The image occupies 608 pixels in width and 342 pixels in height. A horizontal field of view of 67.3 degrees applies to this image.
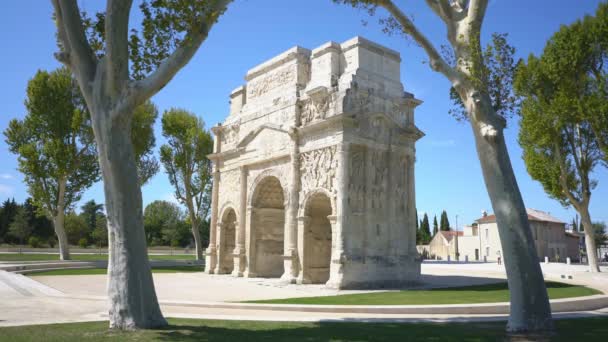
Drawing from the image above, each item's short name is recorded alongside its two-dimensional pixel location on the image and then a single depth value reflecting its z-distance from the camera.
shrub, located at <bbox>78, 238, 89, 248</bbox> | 55.18
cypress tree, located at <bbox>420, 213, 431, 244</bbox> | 70.12
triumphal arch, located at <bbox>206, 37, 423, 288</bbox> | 18.53
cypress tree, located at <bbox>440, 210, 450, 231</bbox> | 70.19
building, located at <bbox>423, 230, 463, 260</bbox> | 58.19
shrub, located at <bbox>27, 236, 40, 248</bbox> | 50.53
